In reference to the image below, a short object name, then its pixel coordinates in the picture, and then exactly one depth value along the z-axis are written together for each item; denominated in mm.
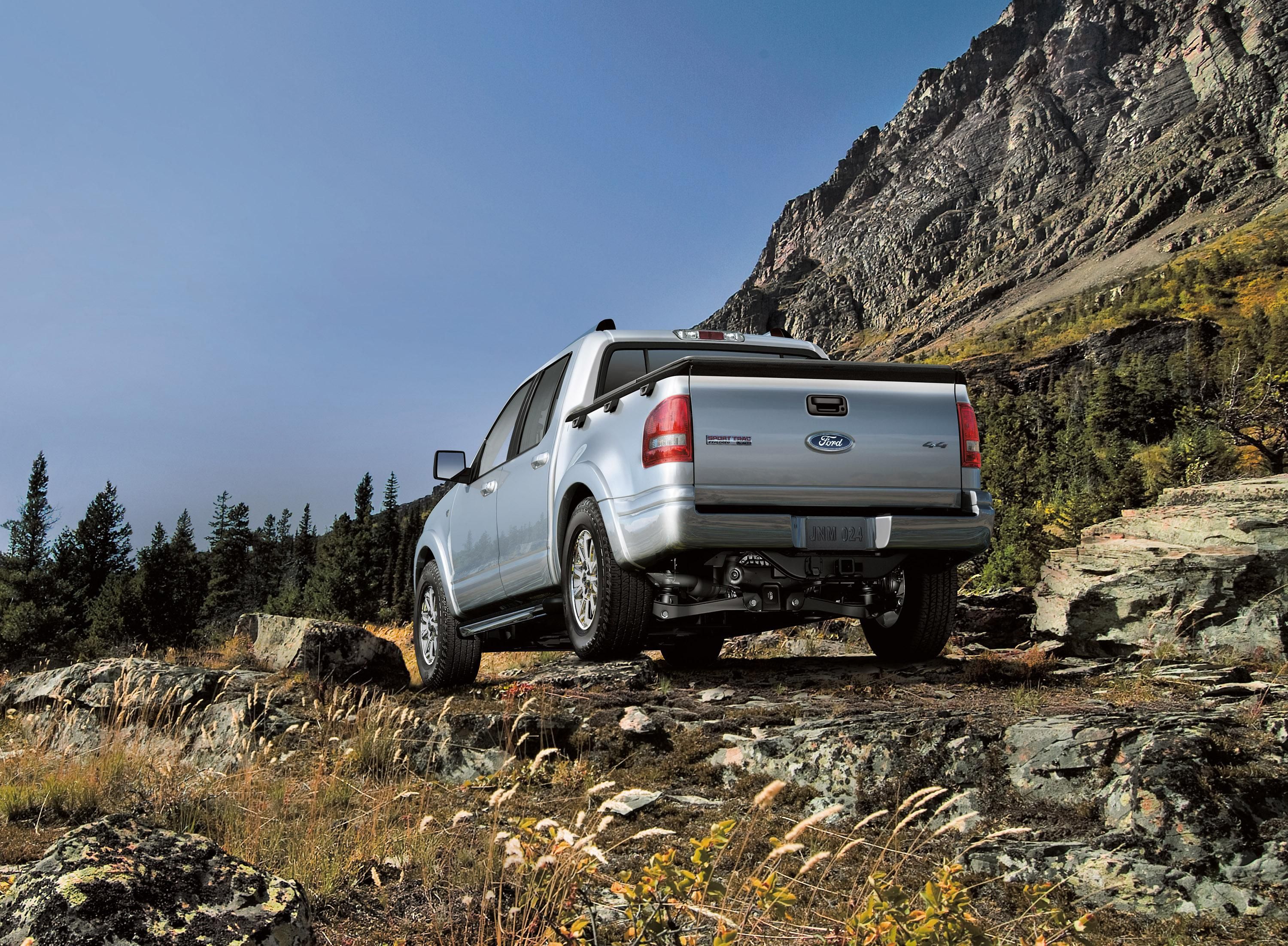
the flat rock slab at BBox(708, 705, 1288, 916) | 3104
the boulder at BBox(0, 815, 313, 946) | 2154
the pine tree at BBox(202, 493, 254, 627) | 118062
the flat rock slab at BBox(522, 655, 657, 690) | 6621
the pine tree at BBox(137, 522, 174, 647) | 86812
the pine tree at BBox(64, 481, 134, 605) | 92000
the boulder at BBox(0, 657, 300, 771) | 5793
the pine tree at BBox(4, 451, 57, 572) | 79875
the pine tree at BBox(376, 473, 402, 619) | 107125
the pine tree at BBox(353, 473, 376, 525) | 111438
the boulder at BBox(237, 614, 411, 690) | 8062
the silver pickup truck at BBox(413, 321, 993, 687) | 5547
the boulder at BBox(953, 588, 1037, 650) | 9102
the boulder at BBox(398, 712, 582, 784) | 5086
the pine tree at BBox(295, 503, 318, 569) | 158000
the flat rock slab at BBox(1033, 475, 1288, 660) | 7137
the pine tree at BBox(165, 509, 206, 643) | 89375
